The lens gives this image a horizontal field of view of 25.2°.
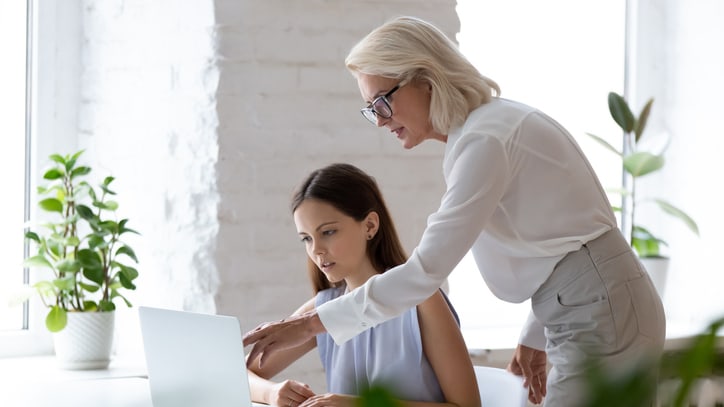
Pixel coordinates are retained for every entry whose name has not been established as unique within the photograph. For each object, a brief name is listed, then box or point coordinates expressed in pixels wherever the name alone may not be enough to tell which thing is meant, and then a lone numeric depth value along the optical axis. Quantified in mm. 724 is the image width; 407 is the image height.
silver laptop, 2832
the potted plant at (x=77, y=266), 4222
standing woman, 3224
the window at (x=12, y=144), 4560
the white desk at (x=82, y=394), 3258
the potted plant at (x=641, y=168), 5079
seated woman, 3465
